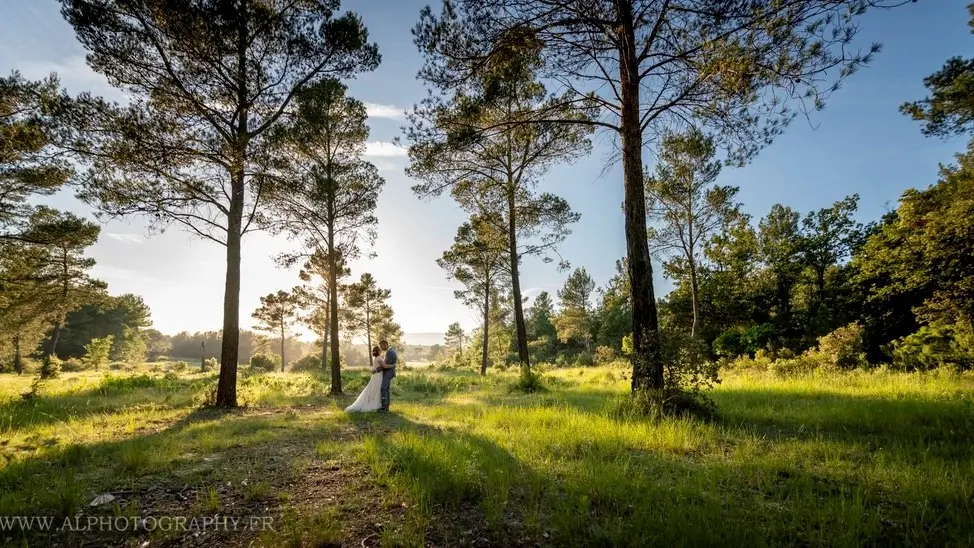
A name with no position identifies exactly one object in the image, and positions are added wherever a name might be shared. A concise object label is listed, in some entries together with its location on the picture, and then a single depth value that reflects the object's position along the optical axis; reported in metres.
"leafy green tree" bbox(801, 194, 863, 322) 24.23
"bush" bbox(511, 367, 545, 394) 13.12
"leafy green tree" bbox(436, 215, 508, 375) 16.11
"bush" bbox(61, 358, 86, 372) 30.55
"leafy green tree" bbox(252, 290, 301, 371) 34.03
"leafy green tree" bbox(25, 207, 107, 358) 18.09
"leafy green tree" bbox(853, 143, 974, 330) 10.83
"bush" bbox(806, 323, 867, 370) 13.23
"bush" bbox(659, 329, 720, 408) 6.13
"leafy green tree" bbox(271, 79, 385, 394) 13.31
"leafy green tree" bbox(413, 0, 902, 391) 5.92
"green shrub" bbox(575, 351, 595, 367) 35.36
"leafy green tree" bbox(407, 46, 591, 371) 7.97
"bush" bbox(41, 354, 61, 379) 17.80
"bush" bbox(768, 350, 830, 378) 12.59
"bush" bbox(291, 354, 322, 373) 36.47
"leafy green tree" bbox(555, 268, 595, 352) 45.91
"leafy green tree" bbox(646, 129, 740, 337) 19.13
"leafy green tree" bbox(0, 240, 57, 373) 18.48
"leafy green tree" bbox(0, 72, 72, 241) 8.30
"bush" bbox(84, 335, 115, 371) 32.42
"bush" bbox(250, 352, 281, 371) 34.88
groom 10.06
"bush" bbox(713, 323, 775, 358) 20.98
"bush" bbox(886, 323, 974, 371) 9.71
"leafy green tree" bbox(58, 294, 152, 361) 47.72
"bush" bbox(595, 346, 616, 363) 30.86
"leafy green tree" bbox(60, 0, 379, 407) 8.56
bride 10.22
